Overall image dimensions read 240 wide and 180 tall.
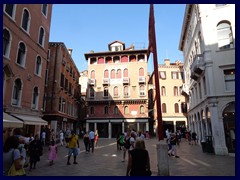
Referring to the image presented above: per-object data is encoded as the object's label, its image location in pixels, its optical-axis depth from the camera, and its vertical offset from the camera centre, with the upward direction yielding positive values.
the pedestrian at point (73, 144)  9.24 -1.15
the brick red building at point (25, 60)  12.52 +4.81
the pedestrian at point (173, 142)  11.22 -1.24
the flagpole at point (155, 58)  7.35 +2.76
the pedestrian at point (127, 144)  9.79 -1.22
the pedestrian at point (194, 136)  18.78 -1.49
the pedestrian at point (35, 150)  7.87 -1.25
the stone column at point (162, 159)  6.81 -1.38
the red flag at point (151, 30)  8.28 +4.18
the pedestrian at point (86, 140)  13.27 -1.34
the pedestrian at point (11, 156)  3.79 -0.72
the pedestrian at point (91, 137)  13.52 -1.16
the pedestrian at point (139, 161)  3.79 -0.82
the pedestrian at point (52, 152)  8.94 -1.51
